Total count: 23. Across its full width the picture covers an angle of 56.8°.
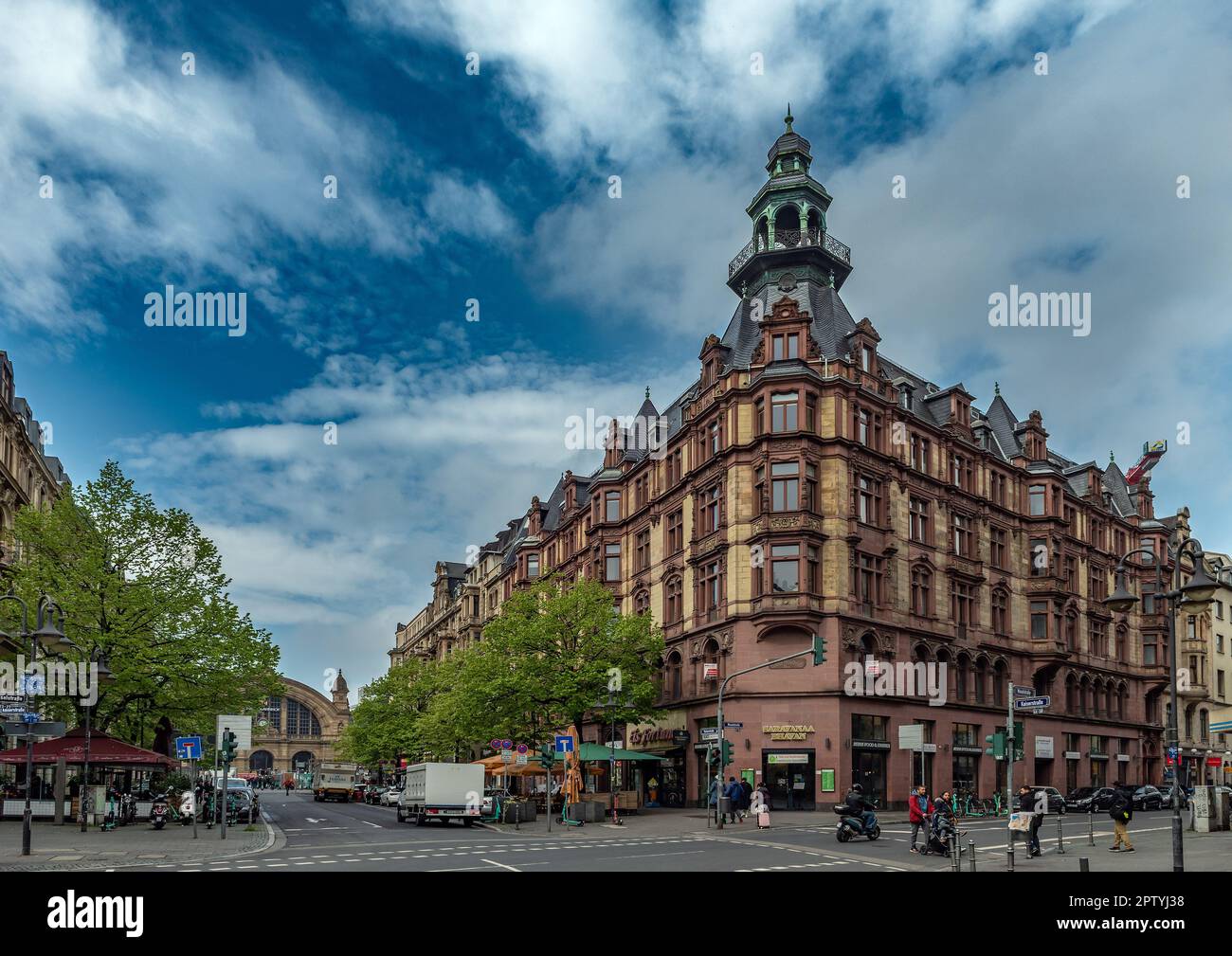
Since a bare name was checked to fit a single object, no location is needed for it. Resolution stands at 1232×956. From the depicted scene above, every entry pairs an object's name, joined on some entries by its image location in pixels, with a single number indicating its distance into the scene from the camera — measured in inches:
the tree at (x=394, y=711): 3474.4
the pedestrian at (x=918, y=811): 1130.7
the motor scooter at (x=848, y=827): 1232.2
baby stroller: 1078.4
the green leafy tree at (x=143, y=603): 1764.3
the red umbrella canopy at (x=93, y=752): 1552.7
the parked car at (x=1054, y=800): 2015.5
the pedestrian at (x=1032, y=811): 1051.9
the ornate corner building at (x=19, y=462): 2236.7
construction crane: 3390.7
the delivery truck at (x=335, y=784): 3260.3
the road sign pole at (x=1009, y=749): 1110.4
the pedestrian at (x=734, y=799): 1649.9
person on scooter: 1244.2
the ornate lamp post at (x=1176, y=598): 722.8
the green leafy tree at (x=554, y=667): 2012.8
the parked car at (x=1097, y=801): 2165.4
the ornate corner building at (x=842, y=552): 1951.3
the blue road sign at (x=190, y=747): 1395.2
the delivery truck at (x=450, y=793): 1723.7
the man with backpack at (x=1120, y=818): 1072.2
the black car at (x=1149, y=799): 2257.1
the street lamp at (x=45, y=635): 1002.7
